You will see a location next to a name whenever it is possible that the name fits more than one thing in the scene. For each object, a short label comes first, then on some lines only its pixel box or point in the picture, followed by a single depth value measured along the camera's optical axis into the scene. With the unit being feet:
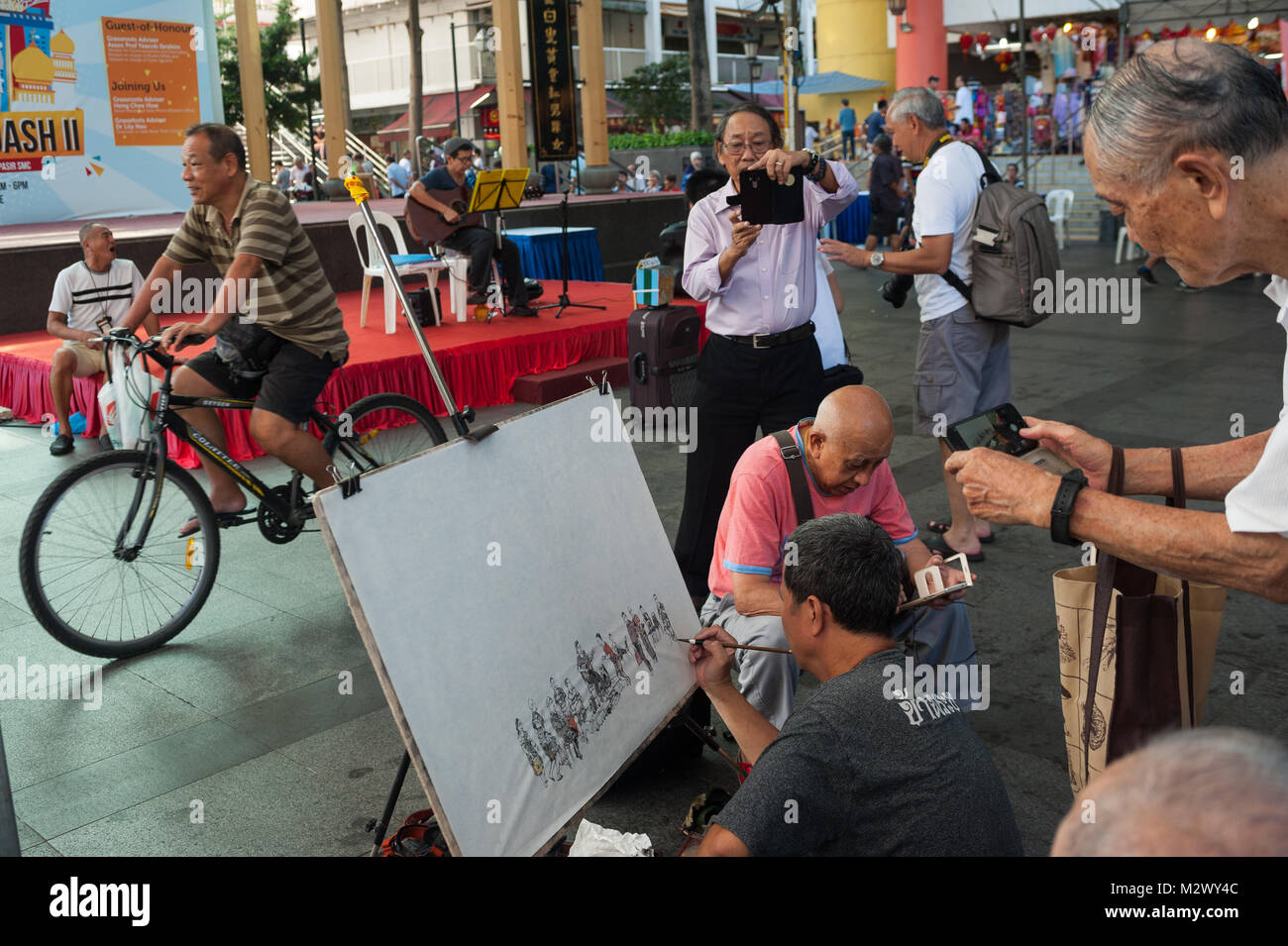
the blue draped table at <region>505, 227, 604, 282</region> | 37.73
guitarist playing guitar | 30.45
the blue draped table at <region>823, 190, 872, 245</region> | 61.31
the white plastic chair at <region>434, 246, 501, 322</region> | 30.68
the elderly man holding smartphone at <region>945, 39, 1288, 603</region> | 5.11
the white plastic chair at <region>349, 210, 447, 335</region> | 28.35
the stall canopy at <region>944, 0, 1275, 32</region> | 78.74
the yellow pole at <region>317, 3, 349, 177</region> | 55.62
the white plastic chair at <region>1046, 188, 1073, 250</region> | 52.24
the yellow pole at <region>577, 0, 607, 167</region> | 51.44
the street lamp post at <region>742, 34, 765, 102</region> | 65.62
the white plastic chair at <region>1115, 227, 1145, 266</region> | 46.84
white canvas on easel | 6.73
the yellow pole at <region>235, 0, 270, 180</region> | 47.96
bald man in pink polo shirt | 9.15
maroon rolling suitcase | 18.49
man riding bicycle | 13.51
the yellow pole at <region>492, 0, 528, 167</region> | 45.98
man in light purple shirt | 12.91
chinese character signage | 49.90
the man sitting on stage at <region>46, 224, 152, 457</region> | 21.72
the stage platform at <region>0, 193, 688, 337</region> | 30.27
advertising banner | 42.04
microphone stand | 31.39
